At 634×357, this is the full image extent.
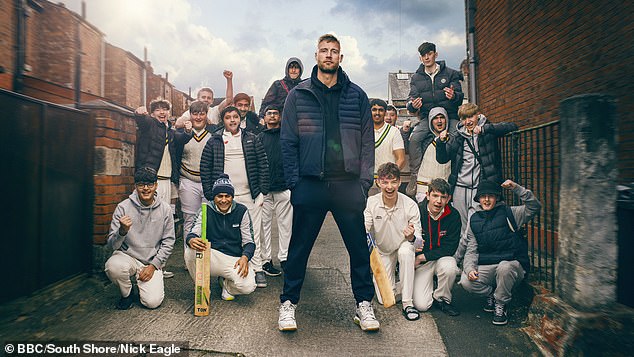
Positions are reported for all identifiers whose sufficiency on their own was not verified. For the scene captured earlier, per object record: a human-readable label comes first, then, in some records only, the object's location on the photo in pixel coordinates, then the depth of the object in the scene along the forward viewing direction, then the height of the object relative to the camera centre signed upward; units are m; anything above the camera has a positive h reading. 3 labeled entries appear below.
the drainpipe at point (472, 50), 7.20 +2.48
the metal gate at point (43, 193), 3.06 -0.14
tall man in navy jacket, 2.90 +0.10
